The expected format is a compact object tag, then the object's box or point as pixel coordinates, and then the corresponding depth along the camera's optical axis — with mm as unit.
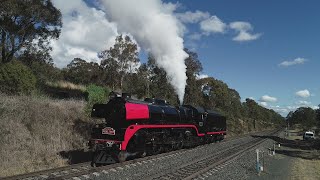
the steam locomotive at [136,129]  10745
